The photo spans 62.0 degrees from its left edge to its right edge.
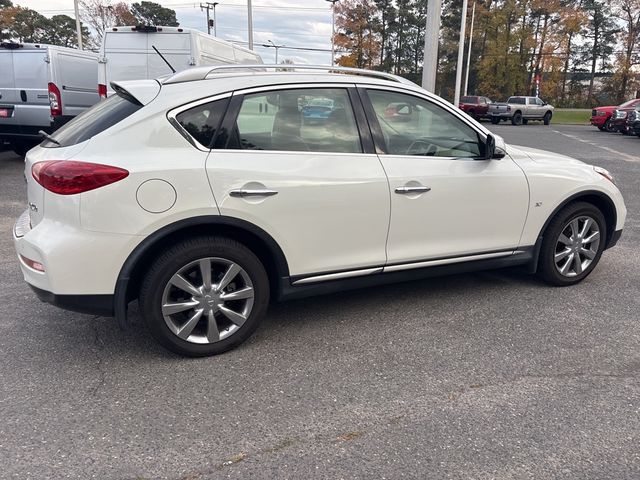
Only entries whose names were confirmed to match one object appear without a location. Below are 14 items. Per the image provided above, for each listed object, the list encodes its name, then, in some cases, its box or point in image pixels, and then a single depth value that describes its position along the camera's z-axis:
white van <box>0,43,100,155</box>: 10.09
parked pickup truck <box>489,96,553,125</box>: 32.59
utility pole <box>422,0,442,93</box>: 9.02
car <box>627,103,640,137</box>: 20.03
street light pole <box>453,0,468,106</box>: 24.44
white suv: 2.97
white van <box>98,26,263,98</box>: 9.92
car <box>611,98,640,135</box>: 22.36
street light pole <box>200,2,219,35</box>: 55.15
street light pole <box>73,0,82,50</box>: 27.67
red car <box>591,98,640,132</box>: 23.16
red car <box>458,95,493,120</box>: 34.34
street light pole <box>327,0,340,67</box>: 49.03
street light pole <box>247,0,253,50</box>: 28.73
